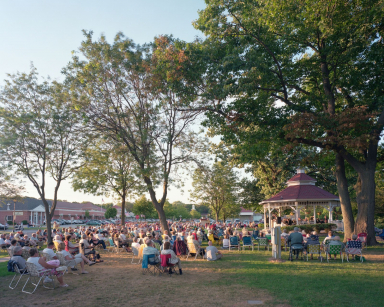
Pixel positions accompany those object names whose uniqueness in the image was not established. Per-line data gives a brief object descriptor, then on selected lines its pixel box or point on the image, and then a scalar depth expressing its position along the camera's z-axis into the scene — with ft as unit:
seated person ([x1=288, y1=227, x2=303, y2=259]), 40.06
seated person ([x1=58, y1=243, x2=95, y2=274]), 31.83
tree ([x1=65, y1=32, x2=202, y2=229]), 59.11
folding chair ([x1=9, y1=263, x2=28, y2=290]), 27.43
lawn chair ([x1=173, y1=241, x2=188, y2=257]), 44.65
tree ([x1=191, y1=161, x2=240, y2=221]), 136.26
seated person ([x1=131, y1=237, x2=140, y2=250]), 41.16
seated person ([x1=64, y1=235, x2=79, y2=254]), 39.89
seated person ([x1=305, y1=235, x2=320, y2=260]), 40.53
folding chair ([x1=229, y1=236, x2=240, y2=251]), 54.75
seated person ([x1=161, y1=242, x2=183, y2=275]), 32.58
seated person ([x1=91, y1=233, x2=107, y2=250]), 53.59
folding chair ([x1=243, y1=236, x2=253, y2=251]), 54.19
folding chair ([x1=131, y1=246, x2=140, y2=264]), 41.03
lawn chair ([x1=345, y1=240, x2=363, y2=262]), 38.37
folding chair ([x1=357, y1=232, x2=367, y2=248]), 50.15
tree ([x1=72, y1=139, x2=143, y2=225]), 76.79
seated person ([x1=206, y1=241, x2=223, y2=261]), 42.34
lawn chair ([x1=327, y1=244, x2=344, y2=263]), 38.45
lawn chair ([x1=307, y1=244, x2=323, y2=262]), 38.88
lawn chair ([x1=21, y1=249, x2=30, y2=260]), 39.14
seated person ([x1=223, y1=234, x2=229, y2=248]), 55.21
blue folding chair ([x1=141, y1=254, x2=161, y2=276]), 32.67
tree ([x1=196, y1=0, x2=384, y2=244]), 46.06
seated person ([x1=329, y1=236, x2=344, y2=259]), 38.58
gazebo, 77.97
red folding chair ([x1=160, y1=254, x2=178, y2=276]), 32.40
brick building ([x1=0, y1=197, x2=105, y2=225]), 201.53
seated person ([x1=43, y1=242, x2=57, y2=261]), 30.66
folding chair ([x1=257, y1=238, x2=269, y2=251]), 52.80
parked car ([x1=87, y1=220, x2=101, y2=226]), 202.26
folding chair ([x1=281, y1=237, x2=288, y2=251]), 49.05
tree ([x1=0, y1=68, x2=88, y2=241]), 62.08
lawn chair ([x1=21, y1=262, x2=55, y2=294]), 25.48
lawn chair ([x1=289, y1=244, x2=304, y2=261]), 39.70
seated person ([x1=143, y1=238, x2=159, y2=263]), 33.04
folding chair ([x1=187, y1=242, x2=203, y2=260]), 45.19
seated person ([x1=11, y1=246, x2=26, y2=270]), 28.10
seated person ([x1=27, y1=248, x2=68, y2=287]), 25.81
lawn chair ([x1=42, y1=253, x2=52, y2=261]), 30.68
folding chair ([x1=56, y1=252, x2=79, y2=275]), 31.30
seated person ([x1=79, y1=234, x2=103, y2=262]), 38.77
